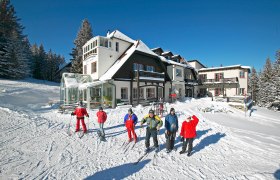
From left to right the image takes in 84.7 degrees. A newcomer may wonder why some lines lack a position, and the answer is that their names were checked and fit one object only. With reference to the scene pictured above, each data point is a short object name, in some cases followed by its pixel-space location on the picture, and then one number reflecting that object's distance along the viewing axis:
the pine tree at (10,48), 31.09
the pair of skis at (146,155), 5.72
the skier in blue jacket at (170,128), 6.63
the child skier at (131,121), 7.47
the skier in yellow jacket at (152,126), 6.69
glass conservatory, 17.31
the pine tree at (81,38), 34.84
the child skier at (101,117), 8.25
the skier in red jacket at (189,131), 6.37
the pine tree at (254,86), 48.59
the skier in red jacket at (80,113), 8.66
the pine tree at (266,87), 32.59
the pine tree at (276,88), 29.19
